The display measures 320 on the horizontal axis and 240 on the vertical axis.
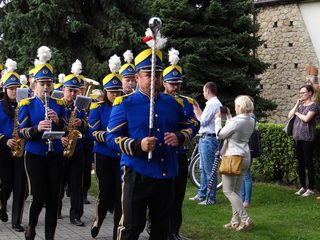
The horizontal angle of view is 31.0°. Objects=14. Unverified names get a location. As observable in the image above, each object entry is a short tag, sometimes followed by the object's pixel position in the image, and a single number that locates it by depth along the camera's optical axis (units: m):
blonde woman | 7.99
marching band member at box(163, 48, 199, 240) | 7.49
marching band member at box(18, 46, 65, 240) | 6.84
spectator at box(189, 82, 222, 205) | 9.98
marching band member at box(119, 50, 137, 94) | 7.74
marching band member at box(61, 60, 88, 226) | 8.78
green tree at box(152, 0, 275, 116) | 21.44
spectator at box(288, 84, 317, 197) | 10.64
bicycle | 12.14
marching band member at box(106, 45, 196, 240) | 5.17
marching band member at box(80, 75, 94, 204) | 10.16
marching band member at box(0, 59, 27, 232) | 8.34
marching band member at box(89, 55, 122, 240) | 7.43
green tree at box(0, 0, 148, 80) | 21.12
